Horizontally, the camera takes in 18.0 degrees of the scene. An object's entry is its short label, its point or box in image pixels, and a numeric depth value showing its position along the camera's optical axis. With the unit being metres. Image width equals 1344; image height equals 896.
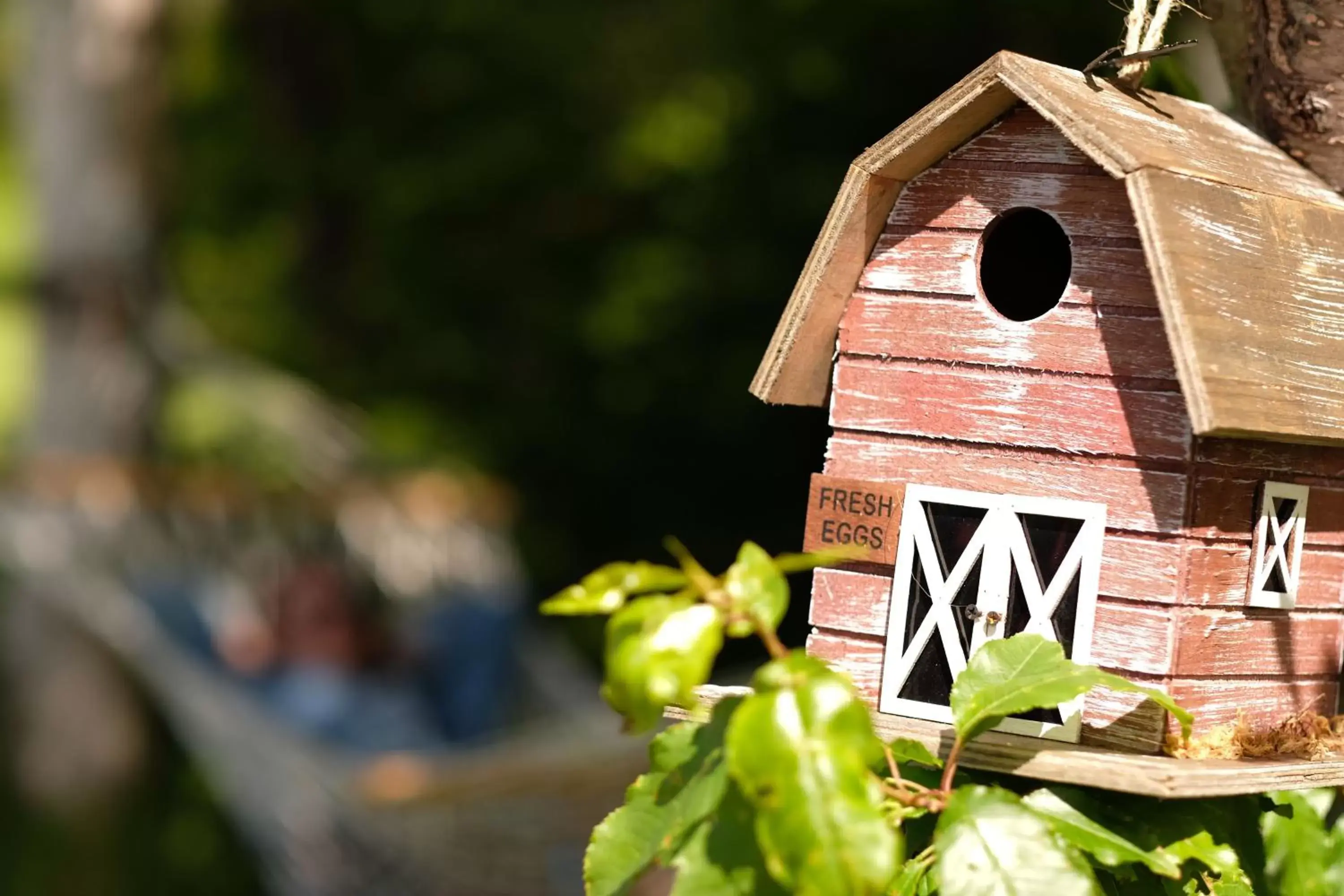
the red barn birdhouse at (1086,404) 1.32
